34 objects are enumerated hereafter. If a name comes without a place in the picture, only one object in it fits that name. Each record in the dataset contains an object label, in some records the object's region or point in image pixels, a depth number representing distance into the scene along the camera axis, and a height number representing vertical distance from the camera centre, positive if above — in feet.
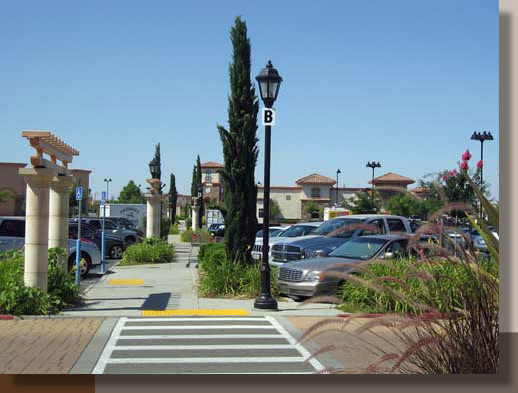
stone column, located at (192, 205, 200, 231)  162.96 +0.80
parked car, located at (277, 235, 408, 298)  43.42 -3.07
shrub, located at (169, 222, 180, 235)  185.02 -3.51
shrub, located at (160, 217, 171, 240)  122.81 -1.74
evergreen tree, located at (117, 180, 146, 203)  355.40 +14.06
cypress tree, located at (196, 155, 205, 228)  156.06 +12.78
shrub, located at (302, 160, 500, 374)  12.64 -1.90
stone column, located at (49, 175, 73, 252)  44.68 +0.15
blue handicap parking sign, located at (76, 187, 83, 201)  60.70 +2.34
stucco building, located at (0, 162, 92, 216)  190.70 +8.59
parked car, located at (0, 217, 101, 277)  59.36 -2.44
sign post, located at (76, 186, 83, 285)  47.40 -3.53
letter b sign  41.01 +6.59
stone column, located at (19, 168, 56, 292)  37.76 -0.48
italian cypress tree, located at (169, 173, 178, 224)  212.15 +7.23
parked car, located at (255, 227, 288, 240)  84.23 -1.54
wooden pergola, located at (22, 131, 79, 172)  36.94 +4.27
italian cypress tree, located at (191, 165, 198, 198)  199.46 +12.30
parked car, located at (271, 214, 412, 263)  56.34 -1.86
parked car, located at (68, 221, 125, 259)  83.40 -3.10
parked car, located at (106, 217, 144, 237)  122.15 -0.97
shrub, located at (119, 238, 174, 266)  79.15 -4.41
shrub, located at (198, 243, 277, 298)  47.19 -4.50
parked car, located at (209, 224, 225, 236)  147.25 -1.64
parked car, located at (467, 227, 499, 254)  80.01 -2.38
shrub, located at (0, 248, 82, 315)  36.99 -4.40
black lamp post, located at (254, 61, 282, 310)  41.19 +4.42
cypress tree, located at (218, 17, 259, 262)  51.67 +5.35
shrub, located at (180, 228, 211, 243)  98.88 -2.62
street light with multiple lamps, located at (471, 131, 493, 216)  108.68 +14.58
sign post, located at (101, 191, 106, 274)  65.05 -4.47
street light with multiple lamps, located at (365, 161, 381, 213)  152.91 +13.52
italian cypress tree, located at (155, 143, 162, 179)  137.69 +14.68
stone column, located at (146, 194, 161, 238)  91.45 +0.51
